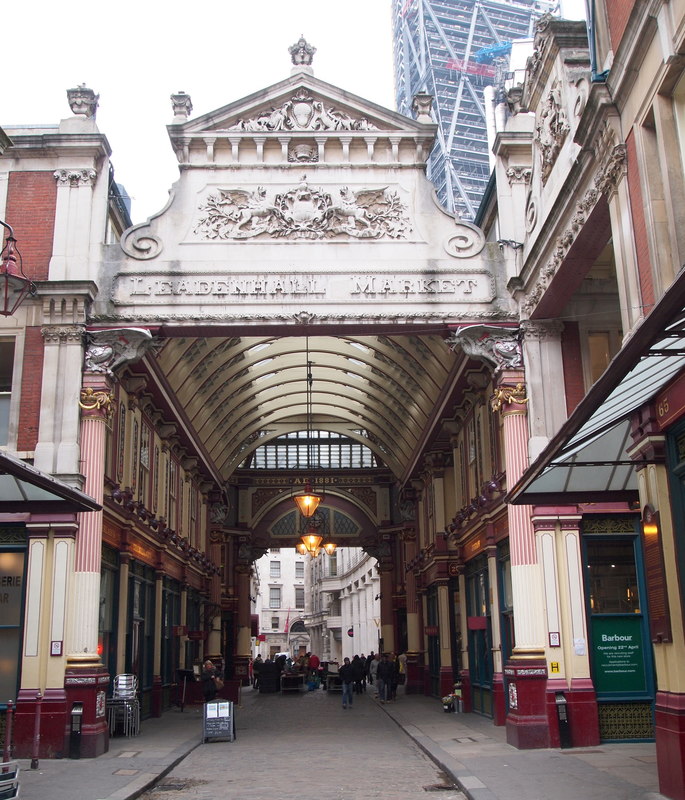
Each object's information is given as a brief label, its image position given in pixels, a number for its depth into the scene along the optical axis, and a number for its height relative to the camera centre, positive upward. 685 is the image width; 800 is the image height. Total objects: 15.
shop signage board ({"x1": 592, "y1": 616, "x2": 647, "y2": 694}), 16.19 -0.15
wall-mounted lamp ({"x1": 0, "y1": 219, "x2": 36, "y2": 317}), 14.97 +6.42
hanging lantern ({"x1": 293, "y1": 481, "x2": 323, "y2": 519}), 26.56 +4.08
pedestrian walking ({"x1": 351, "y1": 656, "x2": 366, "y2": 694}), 36.15 -0.75
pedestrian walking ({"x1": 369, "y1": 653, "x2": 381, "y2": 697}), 38.69 -0.66
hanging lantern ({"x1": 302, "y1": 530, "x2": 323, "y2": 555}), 28.78 +3.24
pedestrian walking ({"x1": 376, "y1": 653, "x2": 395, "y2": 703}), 30.33 -0.80
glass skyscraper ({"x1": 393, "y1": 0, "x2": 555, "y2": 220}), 104.44 +66.88
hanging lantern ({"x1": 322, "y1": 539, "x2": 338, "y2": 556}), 34.56 +3.68
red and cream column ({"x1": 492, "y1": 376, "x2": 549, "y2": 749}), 15.82 +0.74
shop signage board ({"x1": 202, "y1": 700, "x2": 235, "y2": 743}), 18.22 -1.22
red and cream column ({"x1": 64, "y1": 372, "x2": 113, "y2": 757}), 15.86 +1.03
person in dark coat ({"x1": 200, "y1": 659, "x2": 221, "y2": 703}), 21.70 -0.59
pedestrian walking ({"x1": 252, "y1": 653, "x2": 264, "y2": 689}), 41.12 -0.57
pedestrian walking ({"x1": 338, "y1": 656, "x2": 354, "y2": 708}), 27.80 -0.77
